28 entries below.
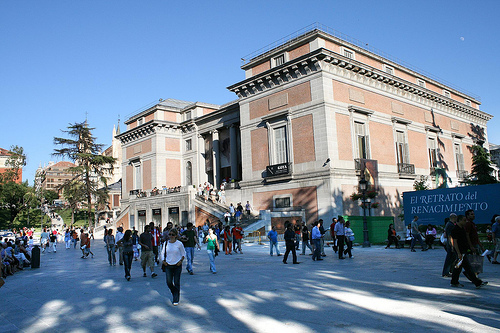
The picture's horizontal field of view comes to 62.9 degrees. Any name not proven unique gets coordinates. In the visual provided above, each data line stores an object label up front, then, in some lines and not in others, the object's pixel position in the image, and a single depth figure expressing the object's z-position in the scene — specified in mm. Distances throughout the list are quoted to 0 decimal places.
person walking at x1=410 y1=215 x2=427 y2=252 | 18145
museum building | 28672
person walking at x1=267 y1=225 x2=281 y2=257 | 18391
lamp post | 21391
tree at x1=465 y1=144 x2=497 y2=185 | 35125
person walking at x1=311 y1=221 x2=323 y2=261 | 16172
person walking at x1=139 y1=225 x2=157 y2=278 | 13280
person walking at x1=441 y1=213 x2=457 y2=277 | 10191
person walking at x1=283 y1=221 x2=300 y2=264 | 15328
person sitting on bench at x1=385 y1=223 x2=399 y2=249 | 20117
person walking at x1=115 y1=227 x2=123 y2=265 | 17428
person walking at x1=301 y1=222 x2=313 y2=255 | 18641
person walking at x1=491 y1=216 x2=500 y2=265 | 12961
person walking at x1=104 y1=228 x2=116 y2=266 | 17344
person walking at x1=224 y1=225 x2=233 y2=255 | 20969
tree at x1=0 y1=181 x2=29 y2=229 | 70400
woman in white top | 8513
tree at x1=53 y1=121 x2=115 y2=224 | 51906
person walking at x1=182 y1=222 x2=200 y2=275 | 13980
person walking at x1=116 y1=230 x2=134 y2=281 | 12656
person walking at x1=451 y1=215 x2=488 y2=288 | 8914
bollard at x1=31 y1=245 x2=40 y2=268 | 17797
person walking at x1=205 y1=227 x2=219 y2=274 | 13372
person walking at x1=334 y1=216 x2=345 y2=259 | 16547
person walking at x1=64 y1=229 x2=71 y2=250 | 32469
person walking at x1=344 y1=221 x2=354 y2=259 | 16656
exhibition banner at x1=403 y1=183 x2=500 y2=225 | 16531
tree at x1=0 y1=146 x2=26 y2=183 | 74656
